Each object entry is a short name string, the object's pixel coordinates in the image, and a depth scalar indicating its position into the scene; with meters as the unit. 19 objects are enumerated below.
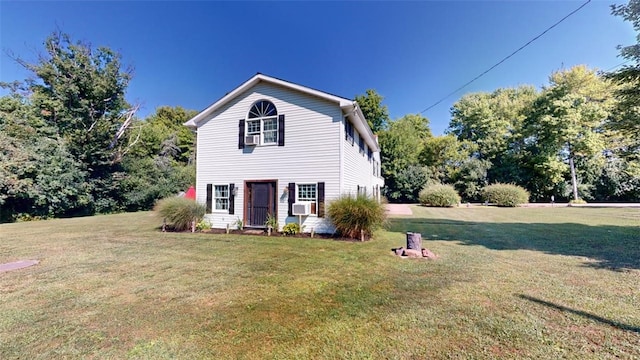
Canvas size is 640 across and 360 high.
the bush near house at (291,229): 9.91
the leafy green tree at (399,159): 28.36
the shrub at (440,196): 22.33
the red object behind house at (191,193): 16.92
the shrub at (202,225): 11.02
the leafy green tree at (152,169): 21.02
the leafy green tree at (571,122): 23.98
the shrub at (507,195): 22.00
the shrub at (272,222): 10.24
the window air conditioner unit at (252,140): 10.93
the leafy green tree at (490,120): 29.12
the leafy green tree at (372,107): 31.08
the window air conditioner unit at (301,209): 9.76
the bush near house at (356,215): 8.55
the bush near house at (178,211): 10.55
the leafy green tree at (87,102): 17.03
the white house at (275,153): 9.96
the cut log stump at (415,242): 6.50
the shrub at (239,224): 10.91
